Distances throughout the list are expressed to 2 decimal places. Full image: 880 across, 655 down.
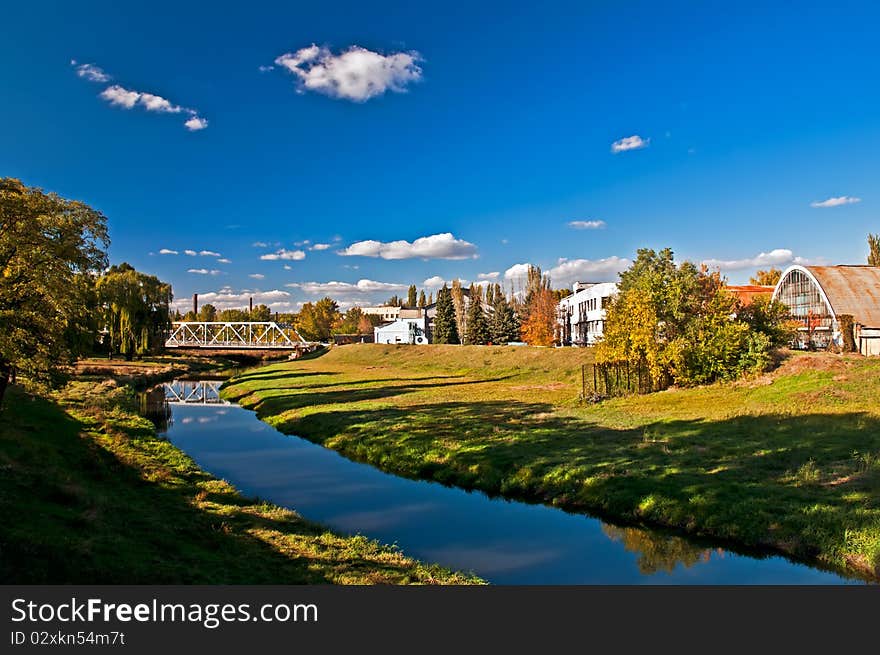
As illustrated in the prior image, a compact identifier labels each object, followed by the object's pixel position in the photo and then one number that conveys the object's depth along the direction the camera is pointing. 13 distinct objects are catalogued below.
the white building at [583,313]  72.88
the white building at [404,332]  114.44
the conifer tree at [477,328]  96.56
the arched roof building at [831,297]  49.19
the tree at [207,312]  179.25
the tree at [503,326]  94.69
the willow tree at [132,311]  62.06
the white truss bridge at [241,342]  104.38
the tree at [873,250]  85.19
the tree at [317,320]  141.25
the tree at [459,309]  109.36
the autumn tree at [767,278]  116.49
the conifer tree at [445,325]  102.44
